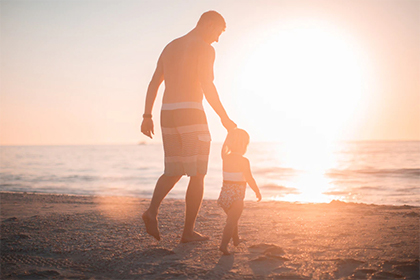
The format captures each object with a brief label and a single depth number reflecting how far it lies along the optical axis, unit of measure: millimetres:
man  3131
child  3053
